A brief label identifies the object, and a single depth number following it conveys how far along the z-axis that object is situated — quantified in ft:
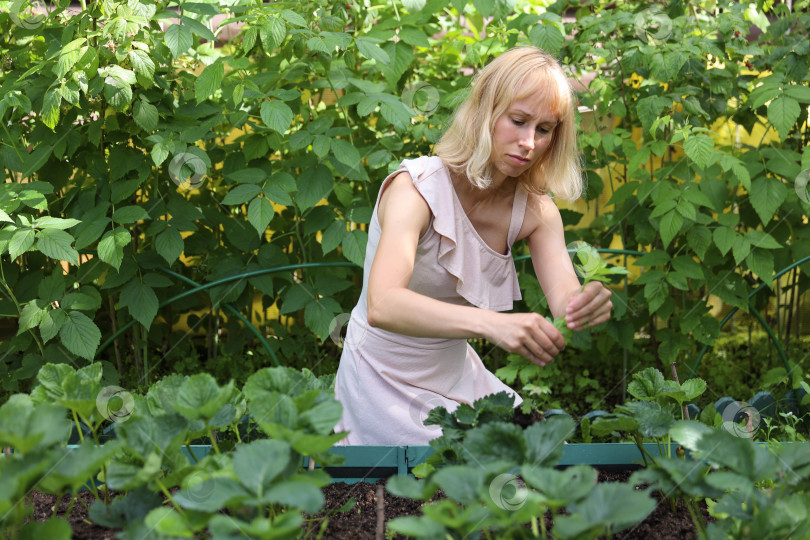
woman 5.45
